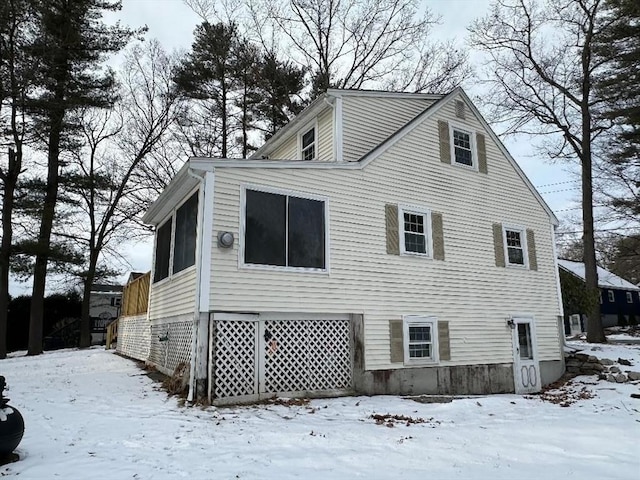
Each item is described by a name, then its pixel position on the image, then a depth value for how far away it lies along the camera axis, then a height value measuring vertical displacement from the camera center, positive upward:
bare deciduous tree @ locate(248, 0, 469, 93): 21.47 +13.02
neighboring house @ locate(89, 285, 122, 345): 30.27 +1.37
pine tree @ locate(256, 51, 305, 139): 21.81 +11.14
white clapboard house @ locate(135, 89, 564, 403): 8.59 +1.32
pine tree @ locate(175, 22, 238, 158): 21.83 +12.14
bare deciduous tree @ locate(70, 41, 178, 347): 22.87 +8.58
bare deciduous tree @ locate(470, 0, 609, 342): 20.31 +10.72
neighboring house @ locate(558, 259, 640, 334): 35.19 +1.67
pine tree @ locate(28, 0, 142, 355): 17.70 +10.21
